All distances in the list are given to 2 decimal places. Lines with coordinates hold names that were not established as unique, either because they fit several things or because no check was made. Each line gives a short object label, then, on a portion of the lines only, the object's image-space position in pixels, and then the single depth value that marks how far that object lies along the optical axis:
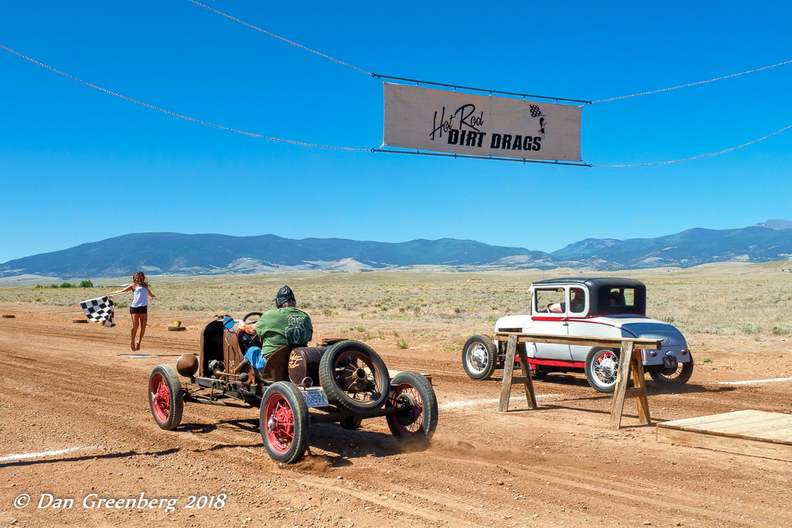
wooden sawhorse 8.73
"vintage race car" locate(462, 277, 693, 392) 11.49
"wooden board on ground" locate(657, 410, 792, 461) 6.94
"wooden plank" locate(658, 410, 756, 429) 7.88
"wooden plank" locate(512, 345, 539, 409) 10.22
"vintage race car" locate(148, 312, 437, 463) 6.91
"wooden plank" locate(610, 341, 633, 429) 8.73
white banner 14.30
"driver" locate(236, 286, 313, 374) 7.56
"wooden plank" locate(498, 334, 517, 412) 10.03
